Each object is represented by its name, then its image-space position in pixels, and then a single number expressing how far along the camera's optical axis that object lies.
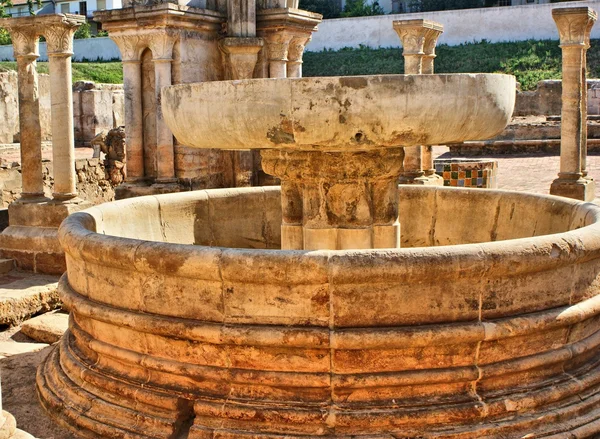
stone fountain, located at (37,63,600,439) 3.58
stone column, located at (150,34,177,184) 8.74
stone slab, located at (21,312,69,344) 5.62
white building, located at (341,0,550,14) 47.44
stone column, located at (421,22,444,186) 10.45
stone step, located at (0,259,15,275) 7.29
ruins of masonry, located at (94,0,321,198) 8.77
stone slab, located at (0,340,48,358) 5.19
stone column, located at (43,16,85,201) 7.55
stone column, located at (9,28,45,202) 7.70
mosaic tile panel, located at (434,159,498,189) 11.49
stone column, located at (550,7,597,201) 9.92
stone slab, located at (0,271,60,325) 6.14
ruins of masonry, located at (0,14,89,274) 7.47
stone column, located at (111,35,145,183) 8.95
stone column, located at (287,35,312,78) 9.84
